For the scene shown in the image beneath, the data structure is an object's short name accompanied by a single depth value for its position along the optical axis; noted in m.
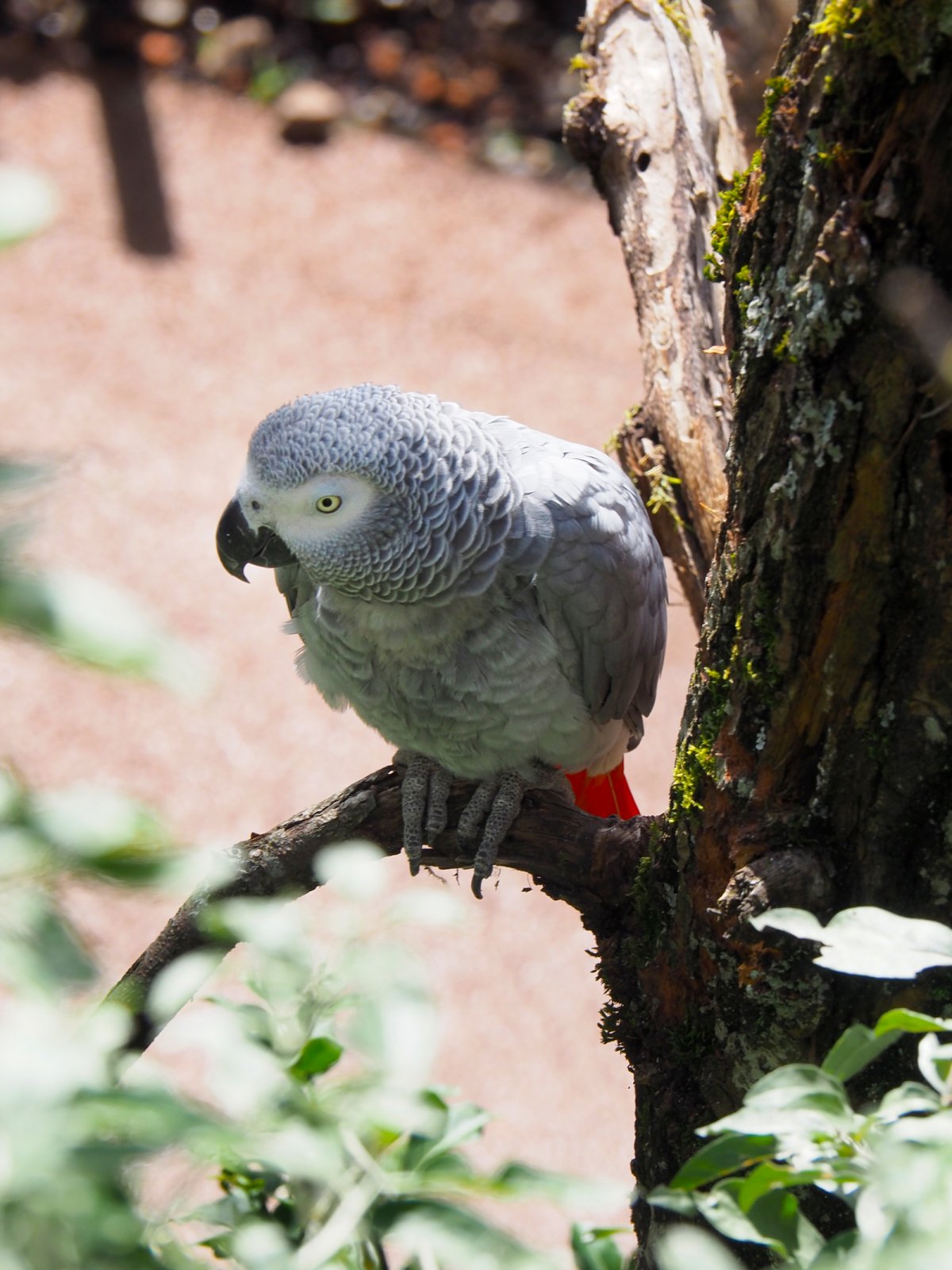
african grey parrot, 3.57
